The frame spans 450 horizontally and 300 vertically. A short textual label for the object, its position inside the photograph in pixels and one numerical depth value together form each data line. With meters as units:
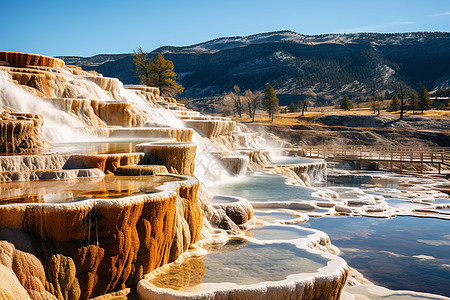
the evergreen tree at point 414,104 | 61.78
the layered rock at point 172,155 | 10.38
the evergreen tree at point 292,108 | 81.31
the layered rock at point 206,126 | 21.47
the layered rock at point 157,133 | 14.80
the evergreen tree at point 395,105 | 64.94
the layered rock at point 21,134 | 10.06
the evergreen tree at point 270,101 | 64.12
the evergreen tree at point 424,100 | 60.22
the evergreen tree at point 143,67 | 43.39
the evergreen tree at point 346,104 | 70.62
